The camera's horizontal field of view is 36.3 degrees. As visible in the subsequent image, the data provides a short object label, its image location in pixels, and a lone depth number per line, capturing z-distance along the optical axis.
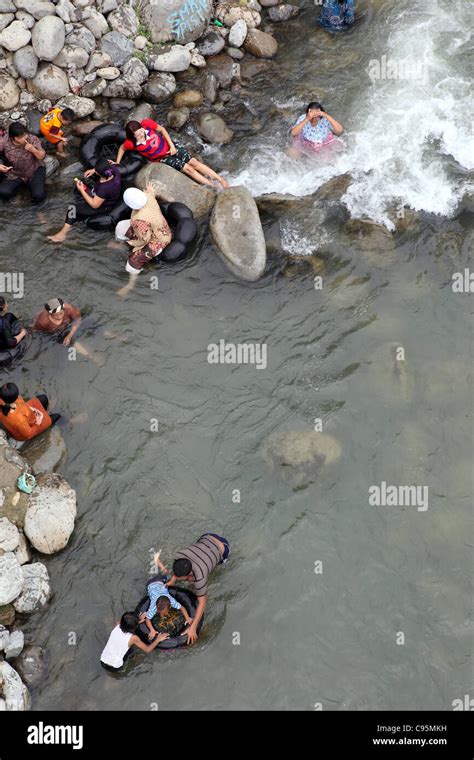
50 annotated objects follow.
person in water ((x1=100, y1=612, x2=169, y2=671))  10.39
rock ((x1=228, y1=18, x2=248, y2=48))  15.46
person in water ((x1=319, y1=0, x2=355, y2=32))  15.64
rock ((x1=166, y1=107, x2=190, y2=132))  14.94
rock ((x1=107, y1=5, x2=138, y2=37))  14.88
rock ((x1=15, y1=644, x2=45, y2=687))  10.72
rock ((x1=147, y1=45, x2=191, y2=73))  14.98
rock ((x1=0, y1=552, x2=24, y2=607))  10.70
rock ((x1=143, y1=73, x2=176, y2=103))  15.02
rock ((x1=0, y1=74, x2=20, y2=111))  14.39
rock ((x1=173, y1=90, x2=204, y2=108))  15.12
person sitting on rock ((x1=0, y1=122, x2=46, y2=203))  13.47
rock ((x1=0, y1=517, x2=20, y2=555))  11.02
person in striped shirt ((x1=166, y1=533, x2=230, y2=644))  10.62
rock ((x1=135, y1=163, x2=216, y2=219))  13.86
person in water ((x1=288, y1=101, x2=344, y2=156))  14.21
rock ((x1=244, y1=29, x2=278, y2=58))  15.68
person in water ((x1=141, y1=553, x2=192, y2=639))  10.70
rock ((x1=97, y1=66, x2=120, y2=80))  14.68
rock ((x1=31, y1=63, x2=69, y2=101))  14.49
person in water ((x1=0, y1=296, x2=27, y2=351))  12.33
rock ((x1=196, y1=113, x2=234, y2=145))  14.91
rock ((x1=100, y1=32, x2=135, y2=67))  14.75
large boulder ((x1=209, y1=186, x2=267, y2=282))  13.42
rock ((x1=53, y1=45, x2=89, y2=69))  14.49
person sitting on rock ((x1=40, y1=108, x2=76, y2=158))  14.03
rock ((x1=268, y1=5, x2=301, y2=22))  16.12
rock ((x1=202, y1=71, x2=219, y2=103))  15.19
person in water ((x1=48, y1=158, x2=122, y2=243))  13.39
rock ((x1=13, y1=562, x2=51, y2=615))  11.05
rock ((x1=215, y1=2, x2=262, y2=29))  15.61
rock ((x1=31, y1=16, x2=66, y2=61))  14.19
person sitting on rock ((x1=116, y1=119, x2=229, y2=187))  13.62
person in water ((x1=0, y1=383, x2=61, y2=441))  11.39
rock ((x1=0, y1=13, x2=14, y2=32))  14.17
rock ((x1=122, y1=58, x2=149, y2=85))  14.80
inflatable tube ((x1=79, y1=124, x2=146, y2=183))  14.03
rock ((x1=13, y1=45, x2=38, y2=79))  14.30
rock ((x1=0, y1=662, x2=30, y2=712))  10.19
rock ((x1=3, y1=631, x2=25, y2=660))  10.69
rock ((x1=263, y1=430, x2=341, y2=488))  12.09
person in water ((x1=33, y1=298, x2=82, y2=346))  12.43
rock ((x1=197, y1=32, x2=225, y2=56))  15.41
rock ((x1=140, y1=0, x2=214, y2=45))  15.05
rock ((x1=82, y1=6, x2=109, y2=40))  14.65
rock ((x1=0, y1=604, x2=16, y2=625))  10.88
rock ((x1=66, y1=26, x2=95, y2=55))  14.53
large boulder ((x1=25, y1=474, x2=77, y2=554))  11.47
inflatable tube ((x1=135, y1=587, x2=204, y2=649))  10.80
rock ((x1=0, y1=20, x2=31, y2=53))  14.10
